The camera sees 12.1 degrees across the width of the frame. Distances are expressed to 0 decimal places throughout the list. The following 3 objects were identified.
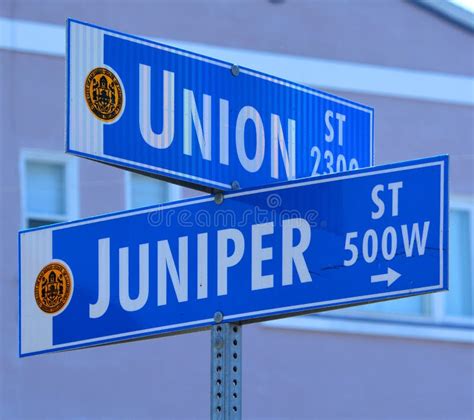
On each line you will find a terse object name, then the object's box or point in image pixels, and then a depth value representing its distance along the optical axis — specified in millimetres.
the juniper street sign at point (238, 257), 6380
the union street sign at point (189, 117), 6628
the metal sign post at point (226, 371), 6634
